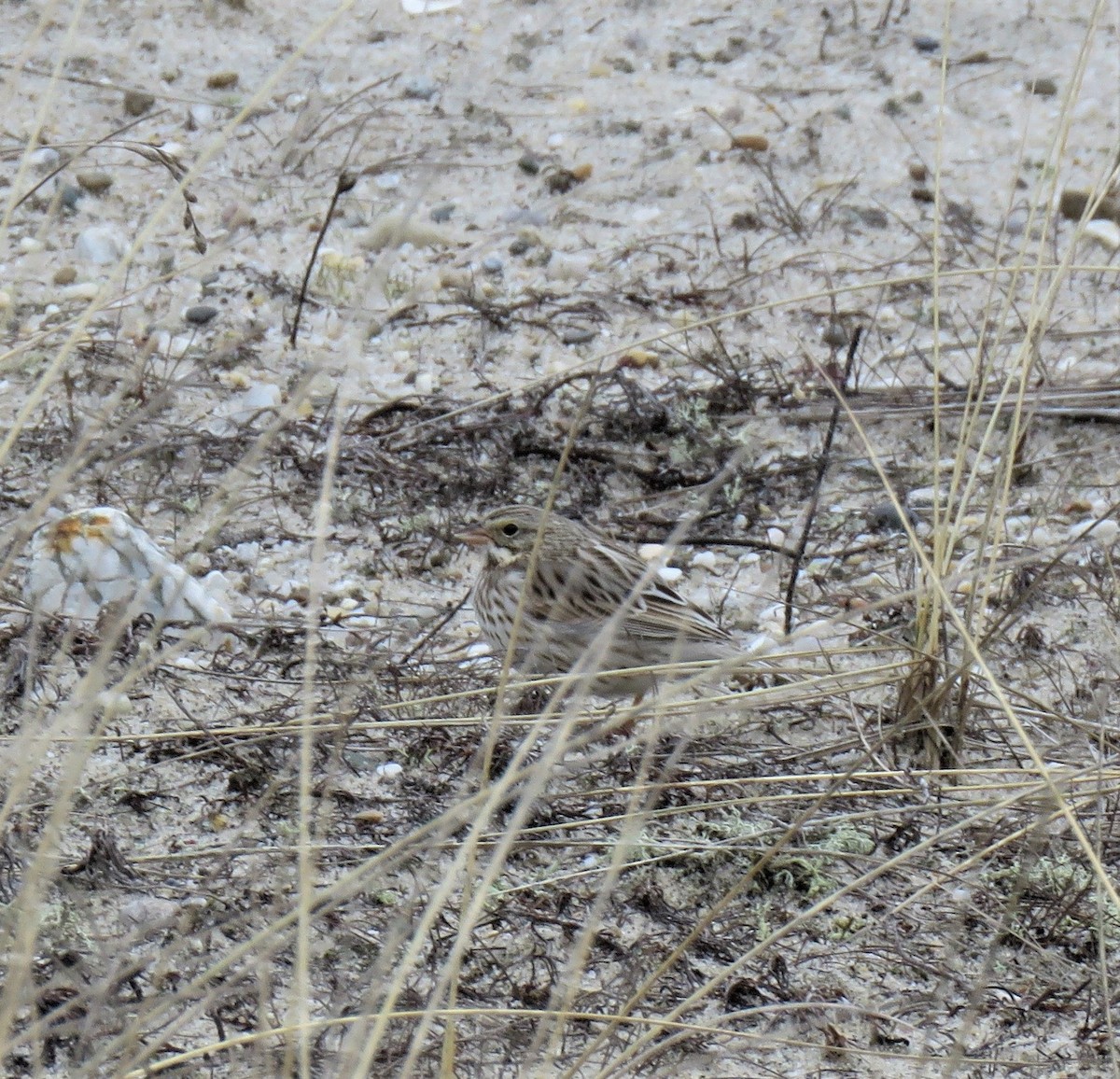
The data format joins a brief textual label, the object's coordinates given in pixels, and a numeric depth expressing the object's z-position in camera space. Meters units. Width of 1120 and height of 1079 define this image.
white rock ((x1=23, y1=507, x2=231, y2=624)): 8.88
